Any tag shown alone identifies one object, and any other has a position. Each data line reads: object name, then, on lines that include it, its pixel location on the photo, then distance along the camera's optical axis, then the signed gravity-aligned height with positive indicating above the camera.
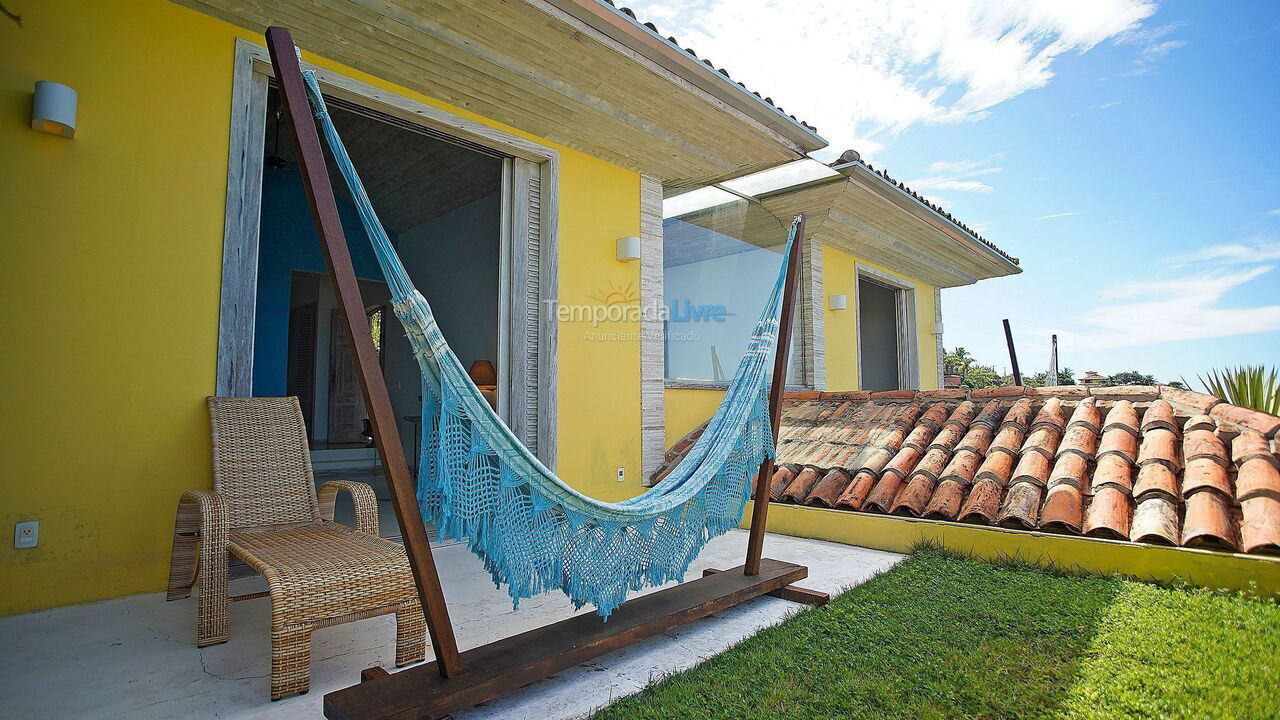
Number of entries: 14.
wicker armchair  1.70 -0.50
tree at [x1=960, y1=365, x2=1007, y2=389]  14.19 +0.53
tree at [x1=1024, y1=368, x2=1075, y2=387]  13.65 +0.47
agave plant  4.16 +0.09
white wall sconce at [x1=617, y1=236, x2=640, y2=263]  4.35 +1.05
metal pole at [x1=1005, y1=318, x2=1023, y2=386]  8.88 +0.63
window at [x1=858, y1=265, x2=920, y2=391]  8.08 +0.93
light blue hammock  1.58 -0.29
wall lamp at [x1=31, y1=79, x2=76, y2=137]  2.27 +1.06
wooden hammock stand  1.43 -0.59
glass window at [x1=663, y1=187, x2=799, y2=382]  5.34 +1.17
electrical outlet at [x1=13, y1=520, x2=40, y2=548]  2.24 -0.51
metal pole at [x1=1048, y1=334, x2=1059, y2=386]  9.34 +0.56
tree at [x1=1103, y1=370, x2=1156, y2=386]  13.45 +0.50
